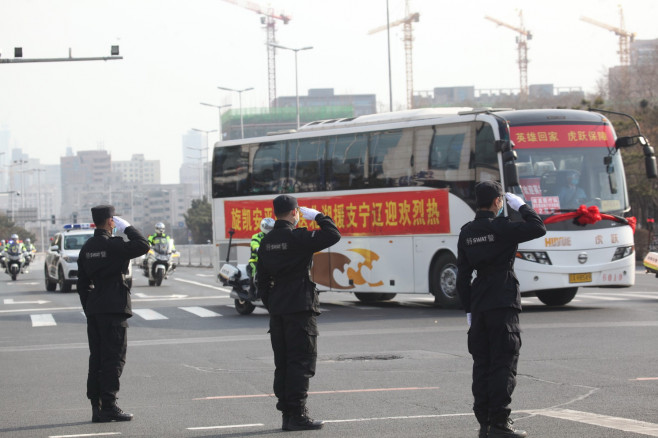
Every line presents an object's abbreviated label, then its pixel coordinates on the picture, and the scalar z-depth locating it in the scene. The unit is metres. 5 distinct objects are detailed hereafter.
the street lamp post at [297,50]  57.89
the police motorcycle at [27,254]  55.22
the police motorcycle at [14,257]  46.25
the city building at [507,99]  108.75
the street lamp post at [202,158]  93.81
